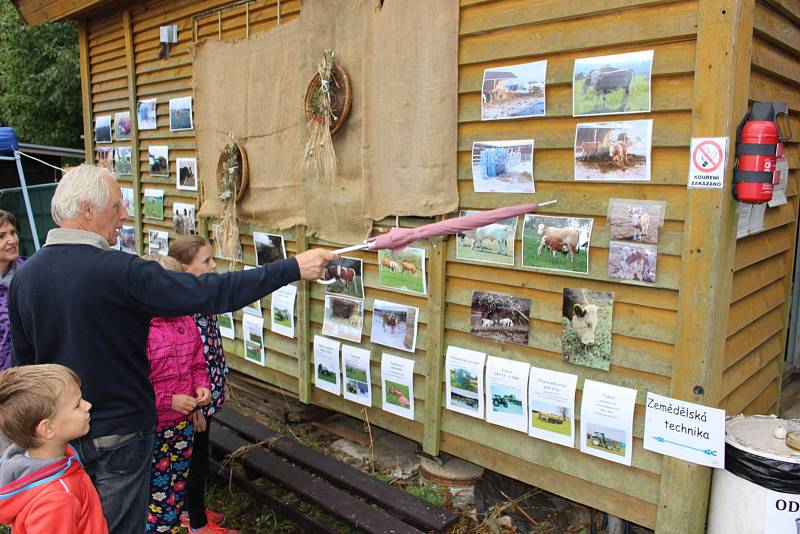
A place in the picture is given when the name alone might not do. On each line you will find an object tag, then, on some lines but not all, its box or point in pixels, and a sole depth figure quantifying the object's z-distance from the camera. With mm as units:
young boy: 2001
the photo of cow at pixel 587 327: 3090
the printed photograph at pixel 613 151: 2879
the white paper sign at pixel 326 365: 4566
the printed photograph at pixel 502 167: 3285
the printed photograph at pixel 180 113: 5664
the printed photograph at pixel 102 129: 6945
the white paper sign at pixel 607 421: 3057
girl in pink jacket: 2967
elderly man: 2355
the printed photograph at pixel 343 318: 4355
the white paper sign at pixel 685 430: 2801
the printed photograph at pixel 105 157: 6926
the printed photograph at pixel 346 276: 4309
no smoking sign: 2648
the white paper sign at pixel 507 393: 3422
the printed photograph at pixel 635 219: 2873
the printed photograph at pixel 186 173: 5715
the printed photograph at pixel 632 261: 2898
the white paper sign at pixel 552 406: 3242
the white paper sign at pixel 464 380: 3621
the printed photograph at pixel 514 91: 3197
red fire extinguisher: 2652
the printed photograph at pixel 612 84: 2842
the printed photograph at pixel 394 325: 3979
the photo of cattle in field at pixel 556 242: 3104
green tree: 17500
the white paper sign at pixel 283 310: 4895
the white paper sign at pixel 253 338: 5289
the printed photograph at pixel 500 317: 3395
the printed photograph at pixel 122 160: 6633
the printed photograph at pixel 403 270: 3873
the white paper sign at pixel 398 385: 4031
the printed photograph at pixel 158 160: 6051
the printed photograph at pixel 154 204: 6230
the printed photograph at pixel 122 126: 6598
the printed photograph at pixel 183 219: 5828
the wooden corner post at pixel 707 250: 2623
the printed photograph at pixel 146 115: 6156
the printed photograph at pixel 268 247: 4934
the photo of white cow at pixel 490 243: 3389
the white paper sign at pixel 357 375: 4320
